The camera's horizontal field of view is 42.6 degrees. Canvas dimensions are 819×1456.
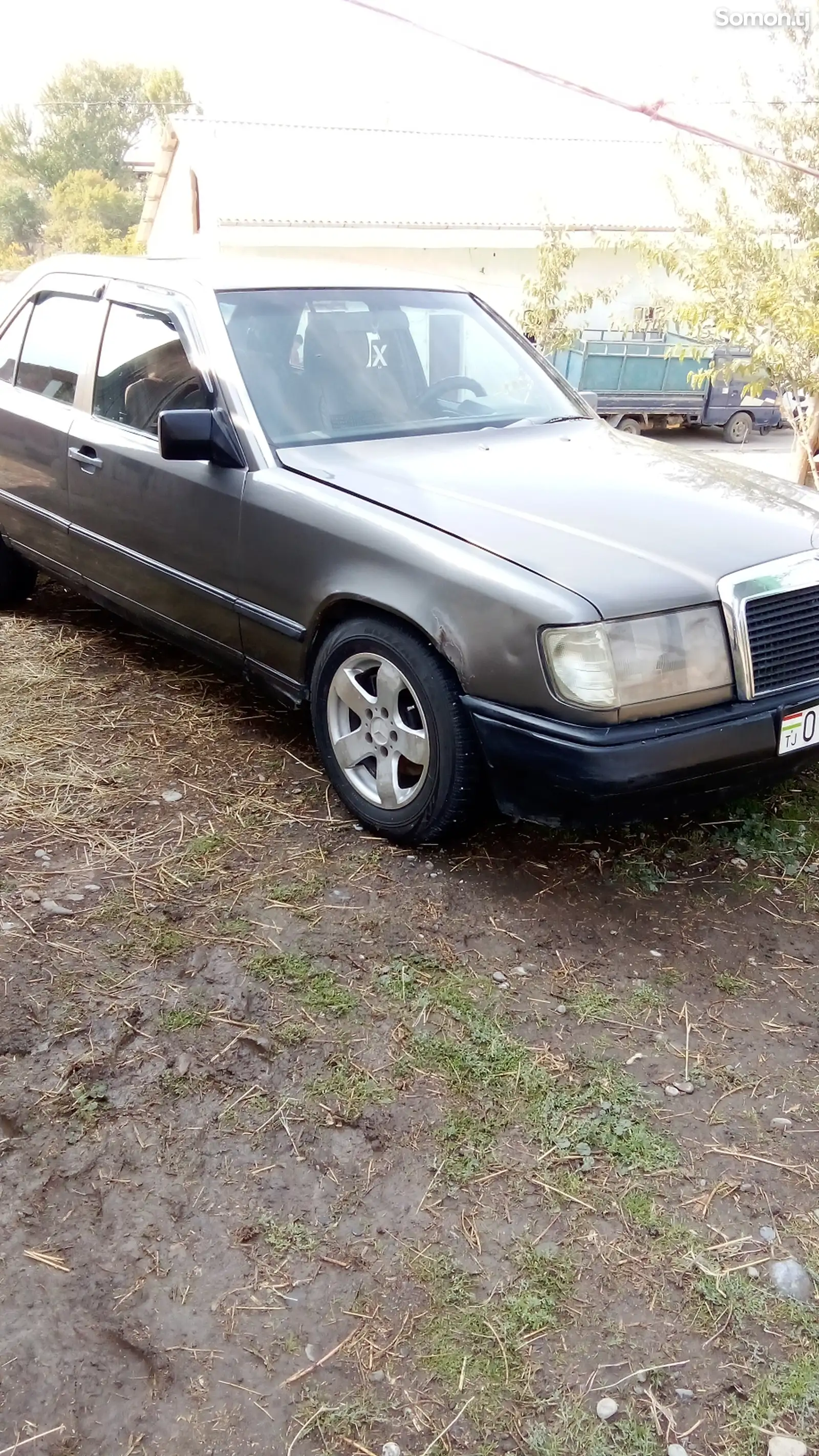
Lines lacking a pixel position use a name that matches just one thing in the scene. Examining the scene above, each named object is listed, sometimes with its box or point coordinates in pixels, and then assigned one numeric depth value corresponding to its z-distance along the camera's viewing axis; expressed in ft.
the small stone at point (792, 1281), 6.39
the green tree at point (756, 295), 24.41
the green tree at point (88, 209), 182.60
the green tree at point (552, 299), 53.98
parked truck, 63.00
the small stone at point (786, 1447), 5.54
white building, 68.69
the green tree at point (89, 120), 203.41
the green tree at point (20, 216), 196.34
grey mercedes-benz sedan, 9.11
